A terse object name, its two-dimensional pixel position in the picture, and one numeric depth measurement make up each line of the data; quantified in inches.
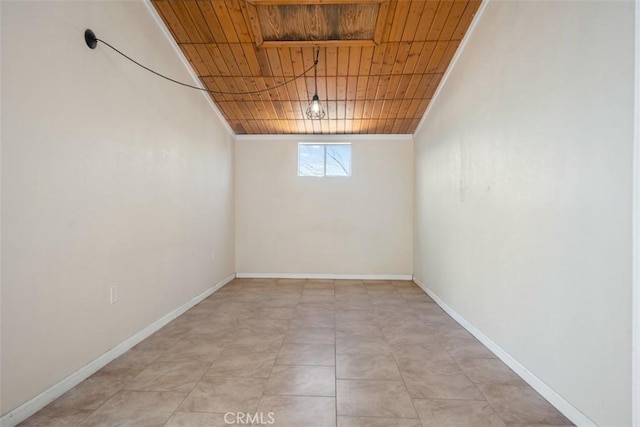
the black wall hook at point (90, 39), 82.8
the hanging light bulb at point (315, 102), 142.4
